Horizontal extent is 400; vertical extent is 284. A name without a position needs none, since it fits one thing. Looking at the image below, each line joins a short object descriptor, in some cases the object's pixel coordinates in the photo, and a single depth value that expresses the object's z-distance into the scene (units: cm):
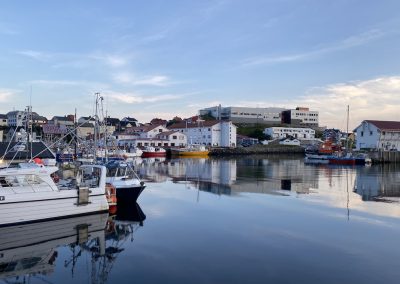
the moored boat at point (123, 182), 1873
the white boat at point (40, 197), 1384
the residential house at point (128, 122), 12243
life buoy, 1738
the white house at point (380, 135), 6225
